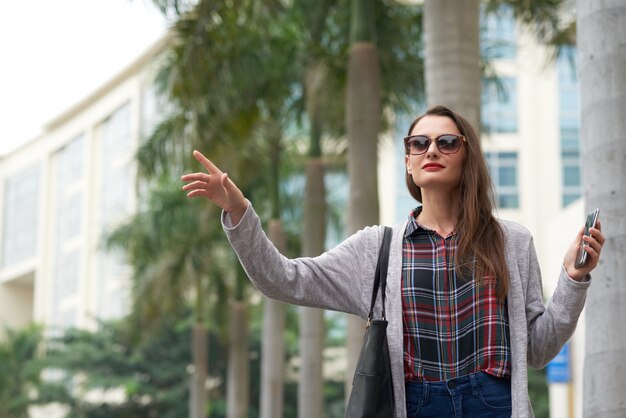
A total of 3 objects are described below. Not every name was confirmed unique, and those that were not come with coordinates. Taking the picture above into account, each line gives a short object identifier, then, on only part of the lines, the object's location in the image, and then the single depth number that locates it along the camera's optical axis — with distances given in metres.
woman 4.30
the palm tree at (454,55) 11.64
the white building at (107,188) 65.65
